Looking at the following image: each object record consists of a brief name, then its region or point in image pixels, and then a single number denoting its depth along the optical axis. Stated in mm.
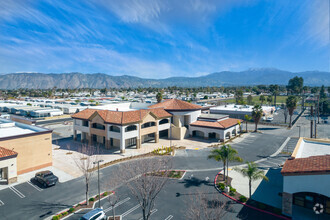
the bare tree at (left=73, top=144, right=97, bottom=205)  37294
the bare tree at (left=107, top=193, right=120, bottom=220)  23762
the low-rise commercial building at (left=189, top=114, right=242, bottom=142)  53122
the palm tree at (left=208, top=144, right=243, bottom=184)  29703
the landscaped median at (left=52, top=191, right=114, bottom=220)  21391
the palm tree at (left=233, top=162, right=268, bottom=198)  23964
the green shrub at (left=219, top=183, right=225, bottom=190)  27105
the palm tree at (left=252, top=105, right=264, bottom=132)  63212
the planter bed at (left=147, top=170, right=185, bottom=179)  31372
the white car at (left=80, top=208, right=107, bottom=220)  19648
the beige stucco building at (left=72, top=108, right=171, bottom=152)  43094
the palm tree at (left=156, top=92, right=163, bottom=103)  90862
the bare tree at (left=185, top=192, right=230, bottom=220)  14734
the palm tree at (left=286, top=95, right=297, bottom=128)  68375
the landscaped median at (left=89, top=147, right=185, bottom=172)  36812
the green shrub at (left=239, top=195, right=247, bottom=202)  24116
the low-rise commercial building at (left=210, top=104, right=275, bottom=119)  84600
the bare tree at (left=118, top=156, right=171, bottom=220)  18438
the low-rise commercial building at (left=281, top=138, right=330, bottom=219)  18781
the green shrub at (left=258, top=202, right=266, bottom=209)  22580
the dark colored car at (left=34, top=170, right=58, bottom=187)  28069
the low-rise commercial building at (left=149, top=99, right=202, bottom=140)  55256
